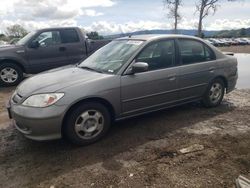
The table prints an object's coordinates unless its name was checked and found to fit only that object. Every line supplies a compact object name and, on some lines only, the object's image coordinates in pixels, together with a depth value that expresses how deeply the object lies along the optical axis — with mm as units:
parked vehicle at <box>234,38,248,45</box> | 38847
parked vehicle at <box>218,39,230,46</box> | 37364
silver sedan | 2825
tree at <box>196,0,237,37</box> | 23497
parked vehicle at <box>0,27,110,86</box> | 6300
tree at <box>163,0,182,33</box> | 24856
